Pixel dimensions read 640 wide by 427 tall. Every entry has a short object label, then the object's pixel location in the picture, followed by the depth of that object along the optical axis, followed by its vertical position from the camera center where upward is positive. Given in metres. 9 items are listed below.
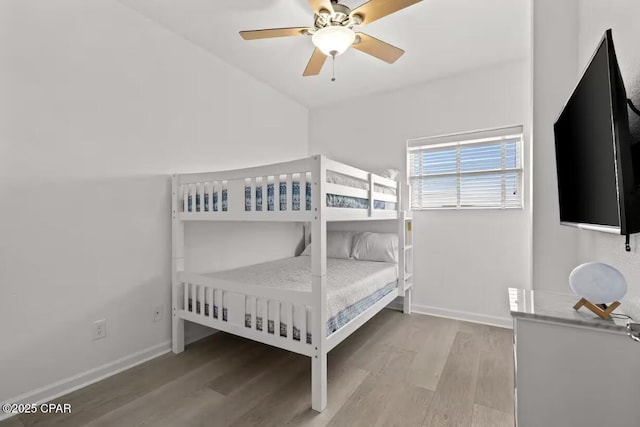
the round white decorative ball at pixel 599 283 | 0.88 -0.20
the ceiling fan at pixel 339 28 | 1.65 +1.16
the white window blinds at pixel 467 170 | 2.82 +0.48
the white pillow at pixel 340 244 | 3.32 -0.30
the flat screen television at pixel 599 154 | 0.82 +0.21
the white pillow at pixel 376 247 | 3.04 -0.31
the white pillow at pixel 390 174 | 3.16 +0.46
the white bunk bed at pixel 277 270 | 1.65 -0.40
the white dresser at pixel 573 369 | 0.83 -0.45
